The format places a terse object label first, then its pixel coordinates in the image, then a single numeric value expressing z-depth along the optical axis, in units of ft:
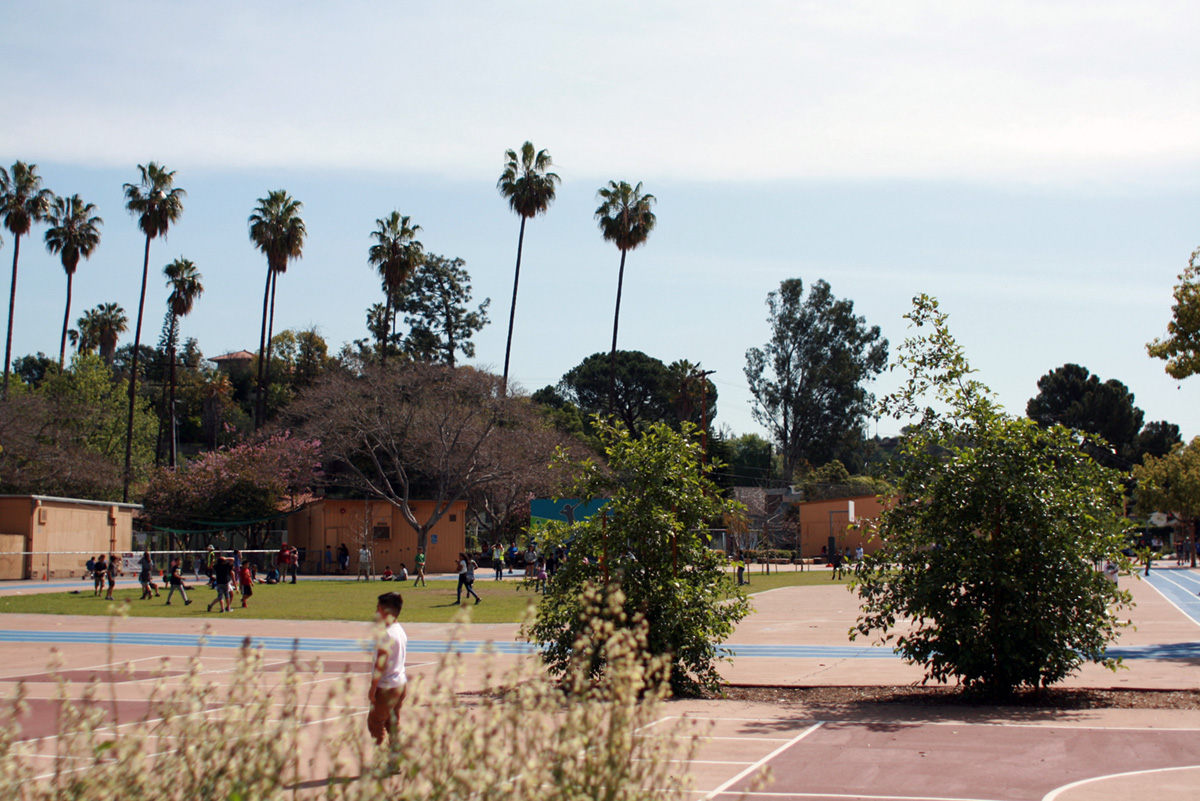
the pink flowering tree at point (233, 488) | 163.32
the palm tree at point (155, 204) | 178.19
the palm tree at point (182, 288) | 198.80
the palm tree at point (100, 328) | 249.96
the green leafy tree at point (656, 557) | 40.32
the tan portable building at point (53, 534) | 130.62
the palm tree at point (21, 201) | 176.86
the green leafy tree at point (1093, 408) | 277.64
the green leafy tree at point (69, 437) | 161.58
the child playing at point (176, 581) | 95.50
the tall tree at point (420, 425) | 159.63
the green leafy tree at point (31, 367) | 310.98
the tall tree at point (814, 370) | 261.03
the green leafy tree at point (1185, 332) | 68.49
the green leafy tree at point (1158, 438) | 283.79
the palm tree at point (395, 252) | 191.83
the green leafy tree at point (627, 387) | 281.13
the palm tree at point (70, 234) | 185.68
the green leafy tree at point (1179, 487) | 193.67
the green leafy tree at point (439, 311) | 239.91
